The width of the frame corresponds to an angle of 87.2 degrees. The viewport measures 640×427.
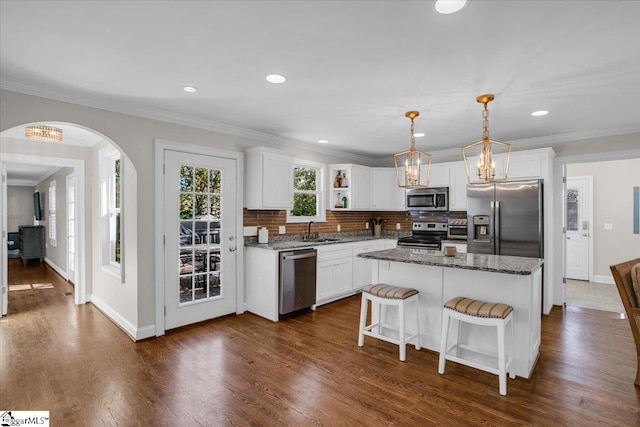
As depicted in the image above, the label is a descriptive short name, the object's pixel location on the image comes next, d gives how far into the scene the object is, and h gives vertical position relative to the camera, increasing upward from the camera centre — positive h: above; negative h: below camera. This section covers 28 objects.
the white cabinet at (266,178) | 4.31 +0.44
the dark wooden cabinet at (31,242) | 8.59 -0.72
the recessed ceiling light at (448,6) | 1.71 +1.06
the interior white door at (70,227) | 5.65 -0.24
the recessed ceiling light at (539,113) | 3.55 +1.04
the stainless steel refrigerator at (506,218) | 4.29 -0.11
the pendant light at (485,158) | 2.78 +0.43
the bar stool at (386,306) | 2.96 -0.91
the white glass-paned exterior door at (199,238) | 3.76 -0.30
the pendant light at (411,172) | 3.10 +0.36
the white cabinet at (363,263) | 5.33 -0.86
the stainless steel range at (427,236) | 5.62 -0.44
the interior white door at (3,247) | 4.07 -0.41
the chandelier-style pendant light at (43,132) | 3.79 +0.93
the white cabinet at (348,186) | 5.71 +0.43
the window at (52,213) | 7.35 +0.02
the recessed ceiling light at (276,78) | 2.69 +1.09
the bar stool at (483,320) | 2.44 -0.84
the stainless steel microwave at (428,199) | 5.45 +0.19
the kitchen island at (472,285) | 2.69 -0.68
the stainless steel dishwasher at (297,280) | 4.12 -0.87
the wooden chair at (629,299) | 2.55 -0.70
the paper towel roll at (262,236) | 4.58 -0.33
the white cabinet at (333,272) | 4.71 -0.90
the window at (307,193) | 5.32 +0.31
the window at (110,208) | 4.29 +0.07
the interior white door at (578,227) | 6.17 -0.34
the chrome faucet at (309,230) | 5.30 -0.31
